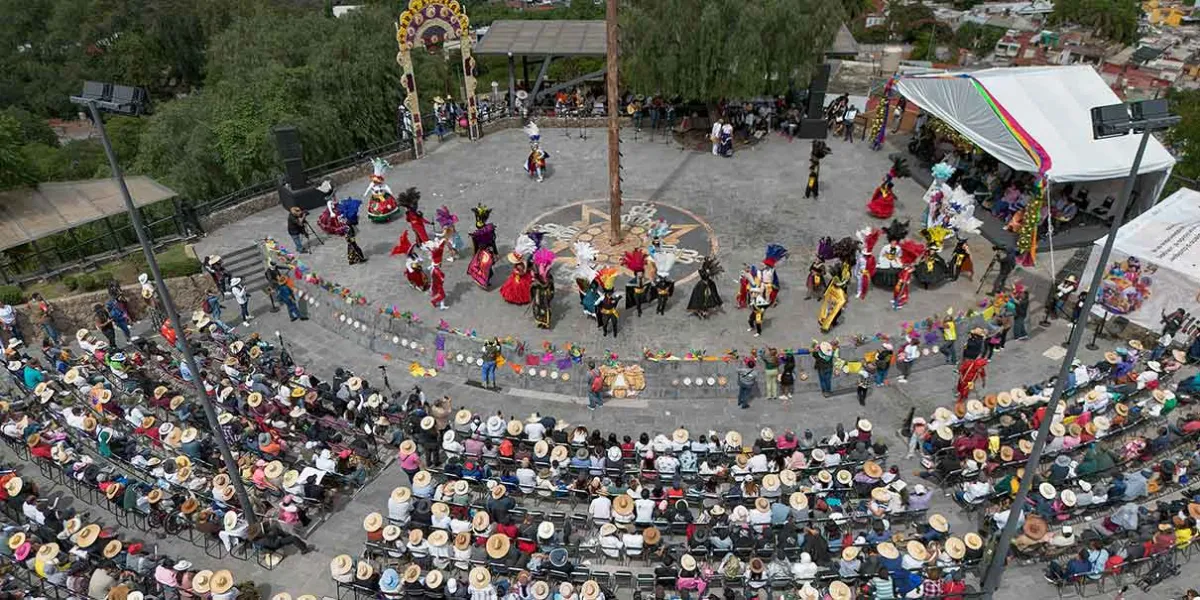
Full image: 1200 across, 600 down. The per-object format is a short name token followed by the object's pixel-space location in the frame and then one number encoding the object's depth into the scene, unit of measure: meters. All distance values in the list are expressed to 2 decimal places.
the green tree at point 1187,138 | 32.75
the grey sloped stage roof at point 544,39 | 32.28
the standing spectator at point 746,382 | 17.19
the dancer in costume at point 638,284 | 19.47
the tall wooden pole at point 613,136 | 19.67
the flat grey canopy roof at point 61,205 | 22.11
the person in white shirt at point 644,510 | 13.46
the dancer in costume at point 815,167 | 25.22
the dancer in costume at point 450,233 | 21.89
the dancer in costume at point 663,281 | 19.42
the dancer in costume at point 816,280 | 20.36
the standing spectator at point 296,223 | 23.23
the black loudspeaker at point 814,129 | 31.12
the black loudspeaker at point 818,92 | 29.78
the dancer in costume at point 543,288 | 19.48
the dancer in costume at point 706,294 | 19.42
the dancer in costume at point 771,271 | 18.95
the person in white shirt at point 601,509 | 13.77
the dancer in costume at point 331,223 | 24.42
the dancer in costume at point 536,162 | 27.98
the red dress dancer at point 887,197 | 24.64
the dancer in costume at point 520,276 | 19.89
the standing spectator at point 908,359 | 17.81
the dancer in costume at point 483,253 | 21.22
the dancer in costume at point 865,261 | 19.94
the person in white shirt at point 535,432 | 15.60
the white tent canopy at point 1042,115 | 21.73
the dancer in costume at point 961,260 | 21.20
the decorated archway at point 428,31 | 27.64
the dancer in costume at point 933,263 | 20.69
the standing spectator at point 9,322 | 20.05
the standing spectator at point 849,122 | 30.30
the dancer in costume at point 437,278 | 20.31
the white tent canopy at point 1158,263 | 18.22
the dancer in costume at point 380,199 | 25.00
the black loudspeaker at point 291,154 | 25.16
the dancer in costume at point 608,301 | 19.09
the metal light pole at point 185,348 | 11.16
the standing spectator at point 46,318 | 20.55
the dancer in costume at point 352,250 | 23.00
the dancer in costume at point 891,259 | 20.42
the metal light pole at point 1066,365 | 9.90
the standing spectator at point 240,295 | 20.94
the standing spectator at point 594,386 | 17.59
